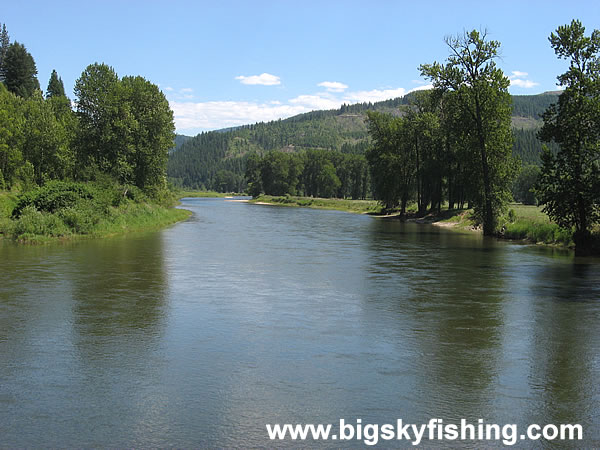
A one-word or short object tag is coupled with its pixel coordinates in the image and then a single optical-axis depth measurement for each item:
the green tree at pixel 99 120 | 61.66
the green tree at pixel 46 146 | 66.75
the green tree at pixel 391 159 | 88.94
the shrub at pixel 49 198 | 44.81
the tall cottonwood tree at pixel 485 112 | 53.20
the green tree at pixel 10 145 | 64.06
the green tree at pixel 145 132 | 64.06
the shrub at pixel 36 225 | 40.47
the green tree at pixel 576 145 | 35.41
